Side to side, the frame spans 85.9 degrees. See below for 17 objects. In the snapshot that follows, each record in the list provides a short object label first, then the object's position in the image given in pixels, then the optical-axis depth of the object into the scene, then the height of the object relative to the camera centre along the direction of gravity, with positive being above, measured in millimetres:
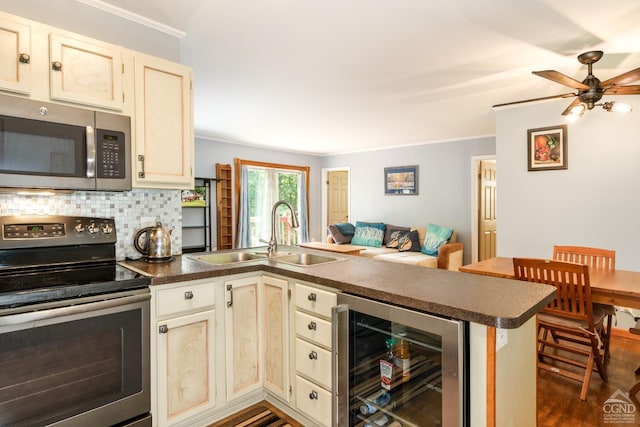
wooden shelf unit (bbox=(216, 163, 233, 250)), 6008 +71
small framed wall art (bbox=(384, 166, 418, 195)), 6387 +565
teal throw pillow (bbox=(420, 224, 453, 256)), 5535 -462
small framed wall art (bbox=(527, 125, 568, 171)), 3449 +626
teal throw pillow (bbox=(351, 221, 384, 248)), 6395 -454
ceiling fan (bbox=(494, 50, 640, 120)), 2247 +847
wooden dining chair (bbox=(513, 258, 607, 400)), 2191 -662
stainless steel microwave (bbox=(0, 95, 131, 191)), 1574 +326
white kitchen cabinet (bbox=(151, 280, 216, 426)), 1729 -737
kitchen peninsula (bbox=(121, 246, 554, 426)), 1216 -386
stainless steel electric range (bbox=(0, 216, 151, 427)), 1352 -513
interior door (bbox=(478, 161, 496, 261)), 5684 -61
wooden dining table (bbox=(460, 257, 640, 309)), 2096 -492
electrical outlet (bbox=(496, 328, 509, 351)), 1219 -467
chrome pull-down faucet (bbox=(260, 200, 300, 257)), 2549 -233
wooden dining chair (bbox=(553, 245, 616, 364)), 2674 -410
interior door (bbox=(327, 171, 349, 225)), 7883 +309
